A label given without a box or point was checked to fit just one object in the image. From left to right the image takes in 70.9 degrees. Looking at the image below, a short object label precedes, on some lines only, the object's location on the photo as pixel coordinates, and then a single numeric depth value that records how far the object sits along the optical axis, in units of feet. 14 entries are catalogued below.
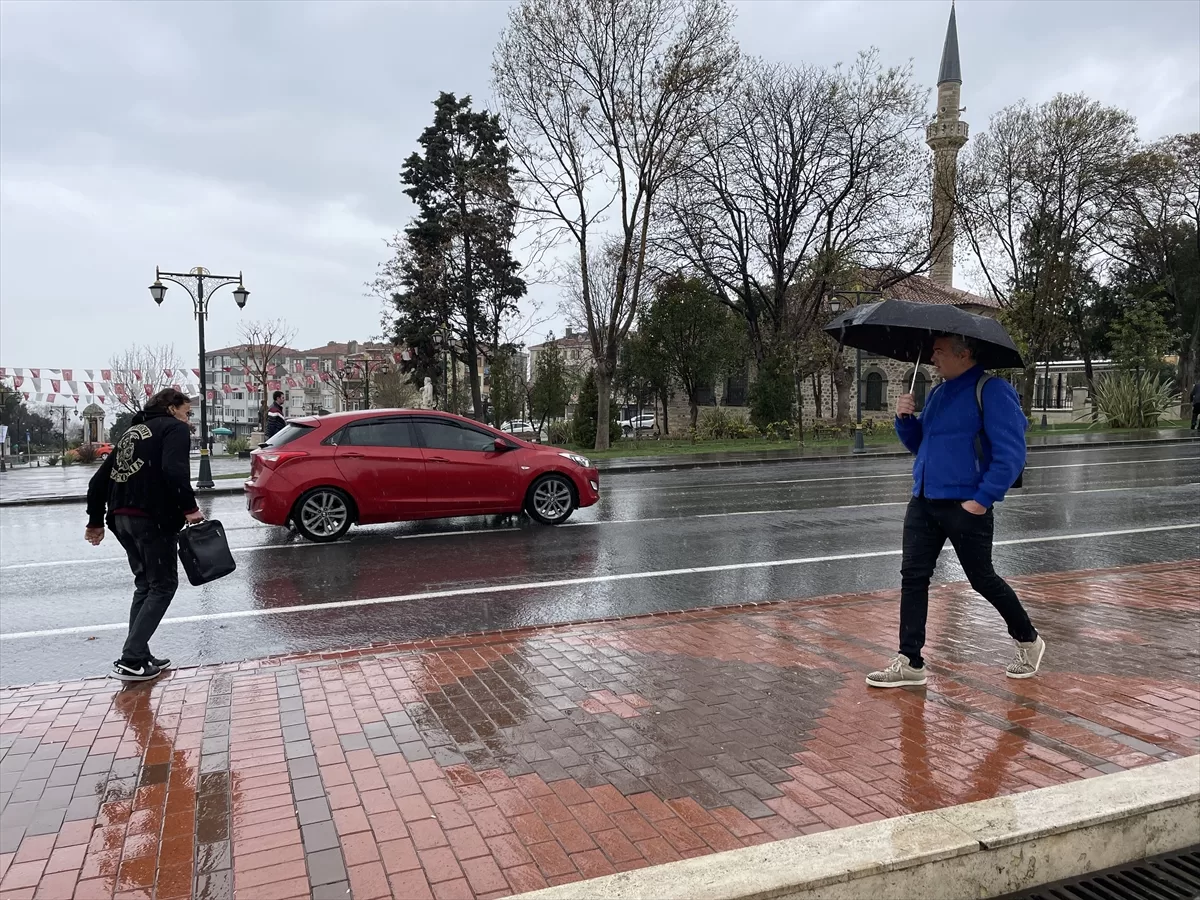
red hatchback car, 32.42
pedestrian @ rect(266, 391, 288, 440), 65.87
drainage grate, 9.69
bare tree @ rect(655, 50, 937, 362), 116.26
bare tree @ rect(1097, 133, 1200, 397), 147.23
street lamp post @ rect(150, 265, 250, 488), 69.26
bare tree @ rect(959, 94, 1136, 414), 121.19
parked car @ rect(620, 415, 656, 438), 178.06
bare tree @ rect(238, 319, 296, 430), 145.48
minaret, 175.73
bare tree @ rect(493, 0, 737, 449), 88.12
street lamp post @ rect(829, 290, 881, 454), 88.07
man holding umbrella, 13.67
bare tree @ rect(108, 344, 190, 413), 164.38
